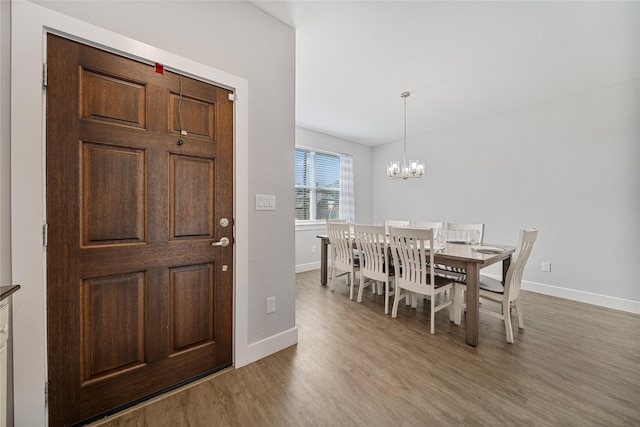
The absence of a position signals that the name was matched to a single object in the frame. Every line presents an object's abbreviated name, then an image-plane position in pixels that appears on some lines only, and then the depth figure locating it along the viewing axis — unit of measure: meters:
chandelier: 3.29
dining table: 2.09
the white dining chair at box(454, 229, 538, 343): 2.14
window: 4.76
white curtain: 5.27
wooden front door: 1.21
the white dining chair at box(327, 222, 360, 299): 3.23
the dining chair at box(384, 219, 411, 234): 3.92
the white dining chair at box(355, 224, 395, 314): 2.79
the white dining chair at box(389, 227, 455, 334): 2.33
